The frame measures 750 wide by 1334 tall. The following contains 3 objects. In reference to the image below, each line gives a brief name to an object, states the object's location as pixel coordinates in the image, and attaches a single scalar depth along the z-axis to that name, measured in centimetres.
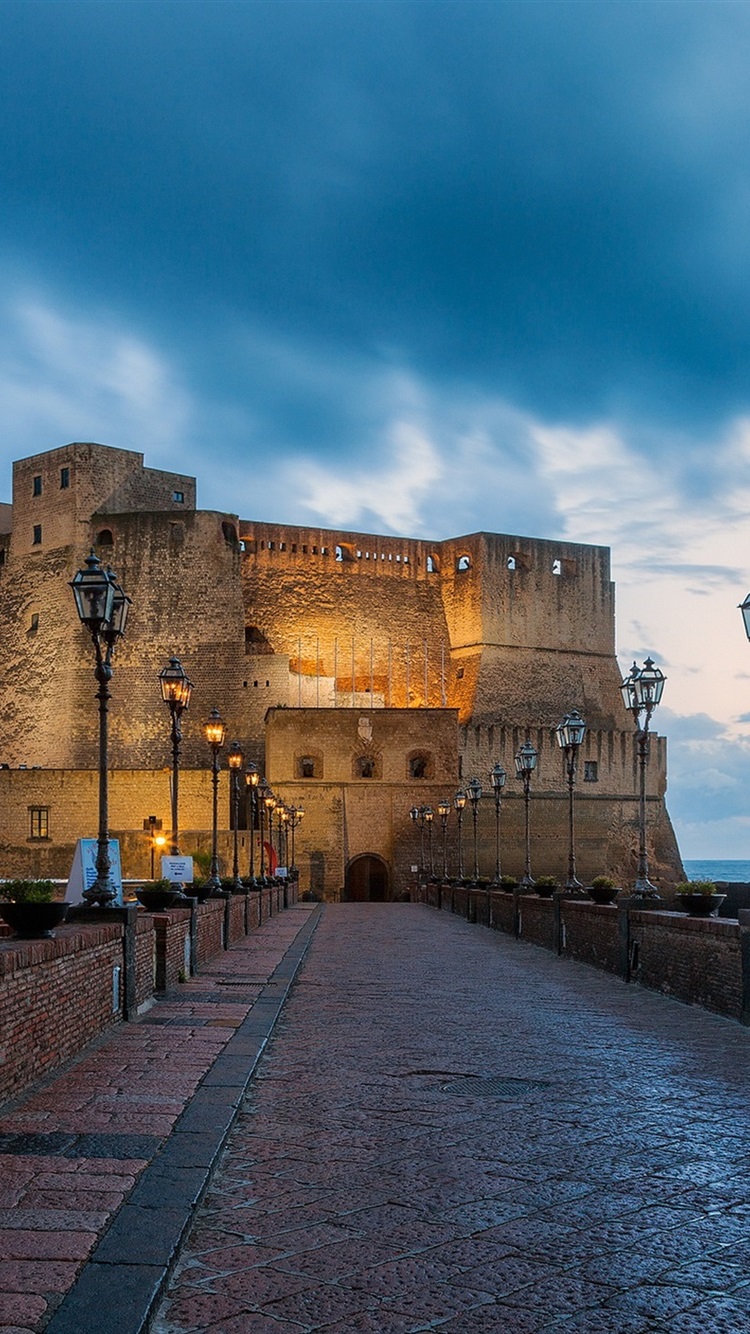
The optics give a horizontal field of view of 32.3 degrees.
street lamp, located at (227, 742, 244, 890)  2703
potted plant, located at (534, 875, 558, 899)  2084
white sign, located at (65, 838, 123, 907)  1317
